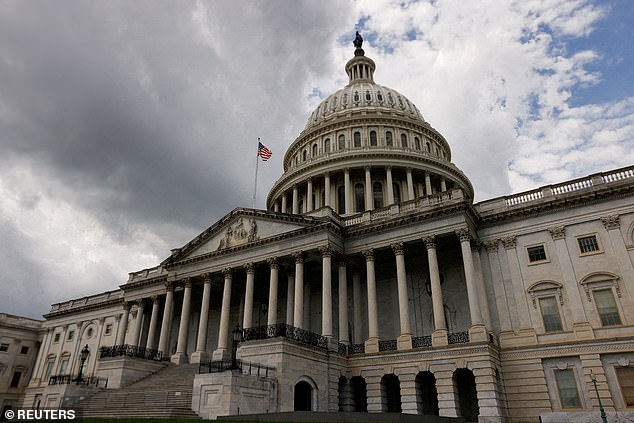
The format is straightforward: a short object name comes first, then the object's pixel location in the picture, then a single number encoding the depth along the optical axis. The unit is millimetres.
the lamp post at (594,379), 24895
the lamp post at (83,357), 34447
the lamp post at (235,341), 24603
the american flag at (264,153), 50344
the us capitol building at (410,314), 27219
